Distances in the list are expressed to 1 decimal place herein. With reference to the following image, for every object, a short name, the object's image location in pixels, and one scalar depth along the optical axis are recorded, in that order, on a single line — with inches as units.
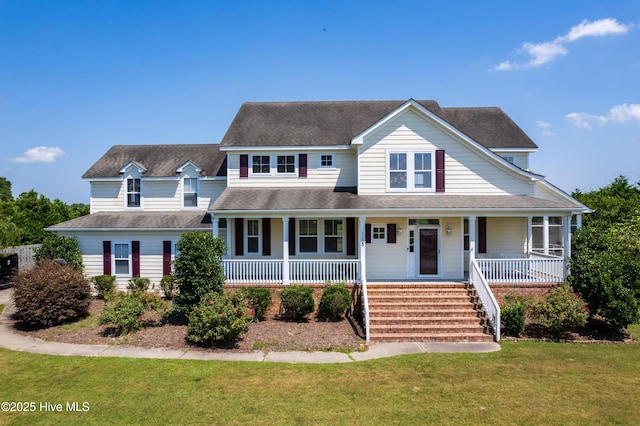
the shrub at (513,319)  470.0
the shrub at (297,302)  522.0
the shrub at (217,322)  430.0
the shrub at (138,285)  663.1
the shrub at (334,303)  524.4
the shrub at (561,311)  463.2
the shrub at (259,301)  528.1
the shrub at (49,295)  510.9
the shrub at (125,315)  474.3
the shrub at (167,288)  655.8
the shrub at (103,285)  692.6
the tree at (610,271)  463.2
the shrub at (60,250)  699.4
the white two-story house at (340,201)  591.5
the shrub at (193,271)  506.0
